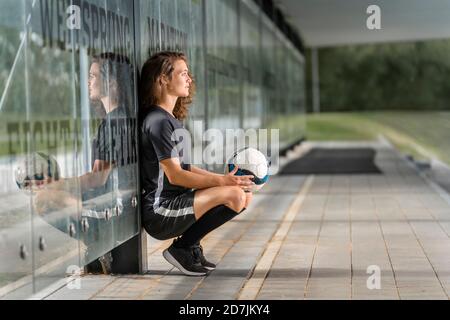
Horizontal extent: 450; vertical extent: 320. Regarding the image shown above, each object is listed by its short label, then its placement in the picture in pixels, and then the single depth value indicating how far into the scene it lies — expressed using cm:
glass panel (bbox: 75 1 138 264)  713
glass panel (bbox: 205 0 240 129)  1371
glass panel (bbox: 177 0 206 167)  1086
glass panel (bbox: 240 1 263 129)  1985
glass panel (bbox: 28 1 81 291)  615
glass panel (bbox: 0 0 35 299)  578
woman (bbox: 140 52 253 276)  793
